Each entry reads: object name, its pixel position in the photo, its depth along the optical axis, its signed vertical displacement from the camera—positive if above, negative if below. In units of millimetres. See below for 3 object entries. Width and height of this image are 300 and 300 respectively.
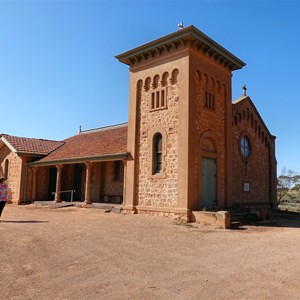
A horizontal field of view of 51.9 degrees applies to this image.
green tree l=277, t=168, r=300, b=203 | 48594 +2233
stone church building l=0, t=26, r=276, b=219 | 13867 +2627
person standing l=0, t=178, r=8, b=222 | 12377 -272
